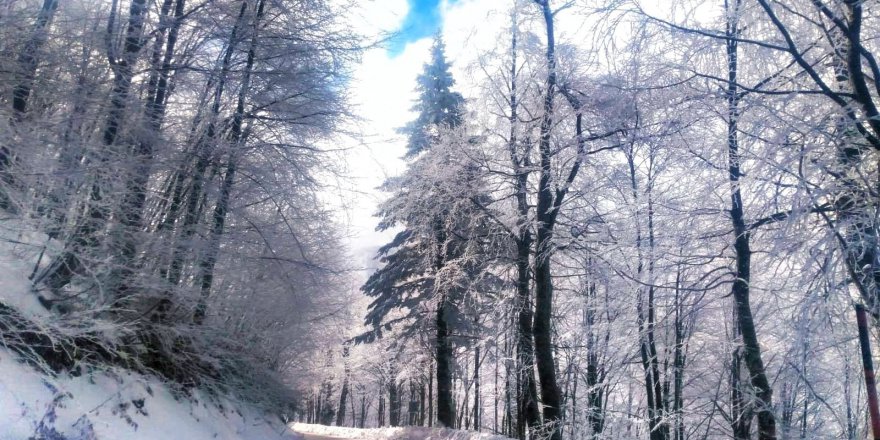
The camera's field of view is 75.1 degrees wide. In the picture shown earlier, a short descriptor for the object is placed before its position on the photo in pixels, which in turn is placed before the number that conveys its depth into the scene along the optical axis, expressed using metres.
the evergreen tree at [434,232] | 12.08
